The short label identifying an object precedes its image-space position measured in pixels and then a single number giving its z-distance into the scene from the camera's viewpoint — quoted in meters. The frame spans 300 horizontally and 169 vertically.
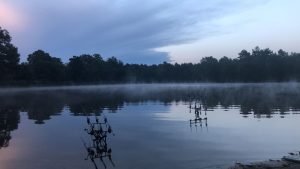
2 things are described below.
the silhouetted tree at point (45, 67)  101.20
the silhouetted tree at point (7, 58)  84.01
